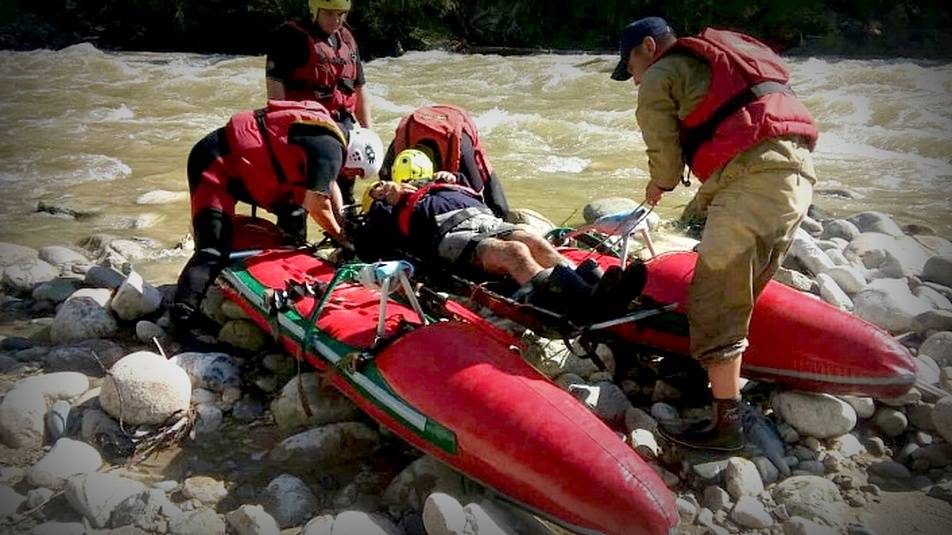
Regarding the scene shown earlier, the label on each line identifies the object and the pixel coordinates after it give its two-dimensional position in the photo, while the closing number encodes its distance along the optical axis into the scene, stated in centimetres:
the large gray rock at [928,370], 333
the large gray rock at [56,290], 459
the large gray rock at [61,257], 505
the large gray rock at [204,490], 284
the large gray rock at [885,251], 473
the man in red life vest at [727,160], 289
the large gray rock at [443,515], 238
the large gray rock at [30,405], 309
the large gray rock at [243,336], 401
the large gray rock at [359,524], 243
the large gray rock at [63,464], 283
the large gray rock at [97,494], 260
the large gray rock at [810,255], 455
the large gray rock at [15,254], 504
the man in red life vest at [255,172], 407
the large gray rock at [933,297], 400
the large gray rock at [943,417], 300
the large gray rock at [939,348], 349
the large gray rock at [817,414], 310
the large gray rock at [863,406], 324
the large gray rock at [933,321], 371
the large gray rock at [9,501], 269
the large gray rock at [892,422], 316
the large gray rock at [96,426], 313
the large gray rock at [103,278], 462
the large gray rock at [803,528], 253
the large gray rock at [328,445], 311
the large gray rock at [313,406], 333
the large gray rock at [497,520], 238
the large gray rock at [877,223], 551
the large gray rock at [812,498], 264
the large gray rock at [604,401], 329
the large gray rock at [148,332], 405
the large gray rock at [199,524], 255
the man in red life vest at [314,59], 499
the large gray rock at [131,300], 417
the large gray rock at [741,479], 277
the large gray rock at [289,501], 273
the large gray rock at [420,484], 279
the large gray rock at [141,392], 313
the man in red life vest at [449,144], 490
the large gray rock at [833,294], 407
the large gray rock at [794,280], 427
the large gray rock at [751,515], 262
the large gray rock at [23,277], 470
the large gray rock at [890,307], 382
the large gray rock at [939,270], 441
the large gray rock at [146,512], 256
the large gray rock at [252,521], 252
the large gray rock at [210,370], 357
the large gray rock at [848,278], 432
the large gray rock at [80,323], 406
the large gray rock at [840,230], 545
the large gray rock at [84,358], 374
